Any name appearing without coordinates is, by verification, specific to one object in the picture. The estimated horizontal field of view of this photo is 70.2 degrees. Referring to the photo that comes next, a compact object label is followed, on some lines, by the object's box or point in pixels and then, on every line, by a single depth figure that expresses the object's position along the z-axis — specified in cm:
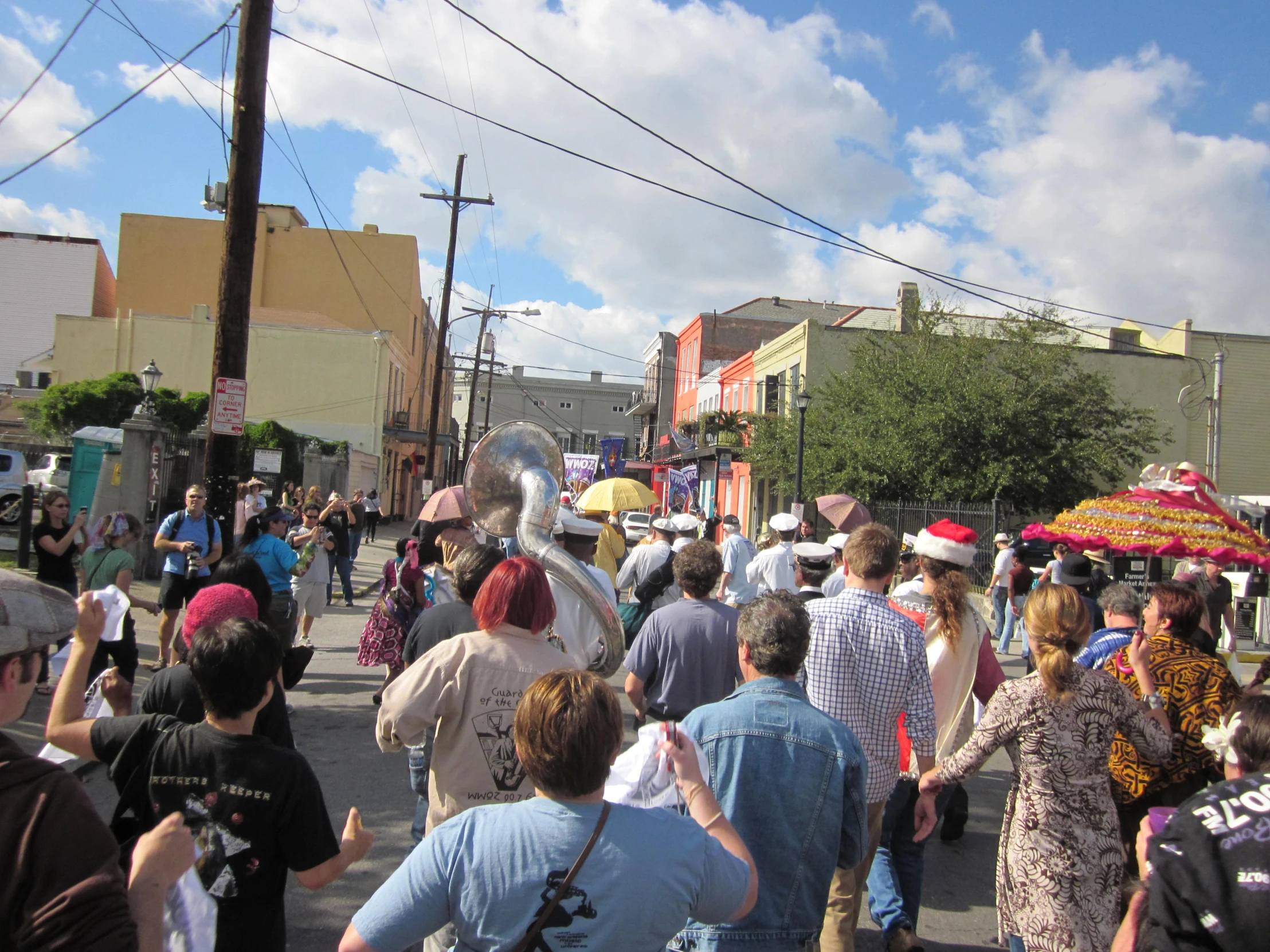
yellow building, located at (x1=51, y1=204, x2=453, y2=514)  2908
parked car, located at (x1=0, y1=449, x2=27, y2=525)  1778
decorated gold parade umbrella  587
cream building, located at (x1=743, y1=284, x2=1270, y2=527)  2631
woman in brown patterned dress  302
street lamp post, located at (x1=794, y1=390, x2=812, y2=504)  1867
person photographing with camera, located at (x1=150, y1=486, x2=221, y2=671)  726
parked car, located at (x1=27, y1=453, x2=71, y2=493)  1902
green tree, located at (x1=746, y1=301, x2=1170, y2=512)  2039
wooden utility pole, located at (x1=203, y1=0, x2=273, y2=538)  721
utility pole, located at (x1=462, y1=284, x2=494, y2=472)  3431
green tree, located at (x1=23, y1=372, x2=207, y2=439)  2191
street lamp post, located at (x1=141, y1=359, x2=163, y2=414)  1518
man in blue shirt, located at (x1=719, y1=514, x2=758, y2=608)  852
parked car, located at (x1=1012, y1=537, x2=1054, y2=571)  1693
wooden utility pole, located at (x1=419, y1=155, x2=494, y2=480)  2052
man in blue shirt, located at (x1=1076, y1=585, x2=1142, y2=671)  409
